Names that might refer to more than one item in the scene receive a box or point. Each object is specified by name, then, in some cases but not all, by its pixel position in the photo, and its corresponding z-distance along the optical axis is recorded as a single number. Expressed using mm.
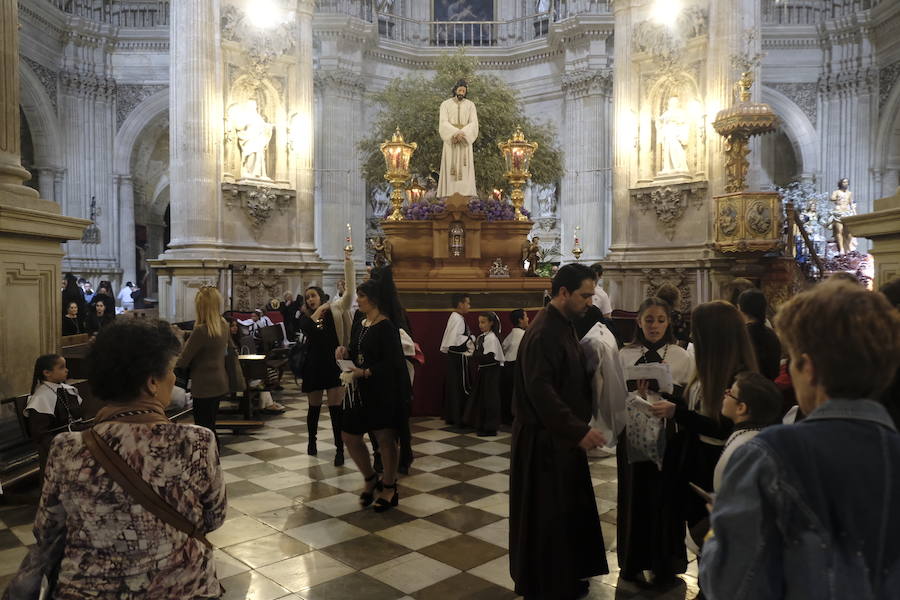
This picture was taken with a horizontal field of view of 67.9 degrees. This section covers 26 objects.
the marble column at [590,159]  20141
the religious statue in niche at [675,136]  13695
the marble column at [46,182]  19828
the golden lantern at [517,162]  10883
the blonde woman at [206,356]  5641
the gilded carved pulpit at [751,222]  11633
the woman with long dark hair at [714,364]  2895
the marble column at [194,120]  12852
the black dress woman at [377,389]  4789
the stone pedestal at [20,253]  5508
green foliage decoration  18297
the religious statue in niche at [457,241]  10203
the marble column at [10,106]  5797
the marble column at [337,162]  19953
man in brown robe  3293
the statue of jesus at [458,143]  10688
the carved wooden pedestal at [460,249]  9570
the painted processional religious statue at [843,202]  17238
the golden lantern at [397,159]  11109
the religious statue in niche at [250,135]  13531
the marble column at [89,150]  20219
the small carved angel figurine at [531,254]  10516
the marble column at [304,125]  14305
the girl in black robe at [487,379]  7484
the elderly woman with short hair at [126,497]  1862
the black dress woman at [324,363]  6312
